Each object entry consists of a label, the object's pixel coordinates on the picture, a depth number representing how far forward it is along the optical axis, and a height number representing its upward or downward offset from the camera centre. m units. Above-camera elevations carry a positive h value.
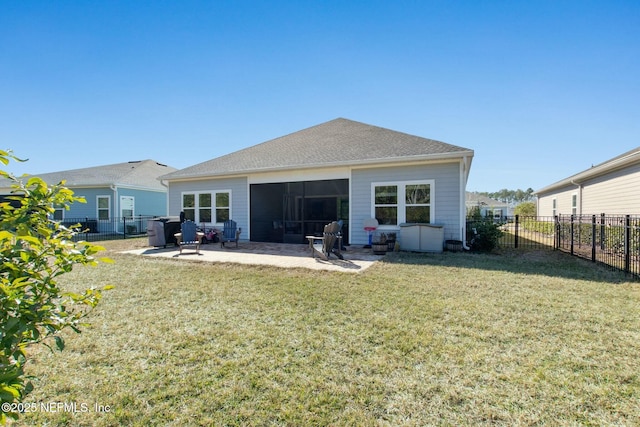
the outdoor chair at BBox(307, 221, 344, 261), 8.09 -0.98
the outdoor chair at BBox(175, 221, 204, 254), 9.77 -0.98
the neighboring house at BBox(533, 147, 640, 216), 9.91 +0.77
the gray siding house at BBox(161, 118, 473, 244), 9.45 +0.92
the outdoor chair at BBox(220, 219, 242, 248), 10.62 -1.06
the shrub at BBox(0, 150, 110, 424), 1.19 -0.32
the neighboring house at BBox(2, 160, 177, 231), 18.02 +0.98
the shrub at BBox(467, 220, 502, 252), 9.50 -1.02
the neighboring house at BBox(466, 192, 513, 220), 40.30 +0.31
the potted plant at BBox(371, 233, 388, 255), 9.00 -1.29
